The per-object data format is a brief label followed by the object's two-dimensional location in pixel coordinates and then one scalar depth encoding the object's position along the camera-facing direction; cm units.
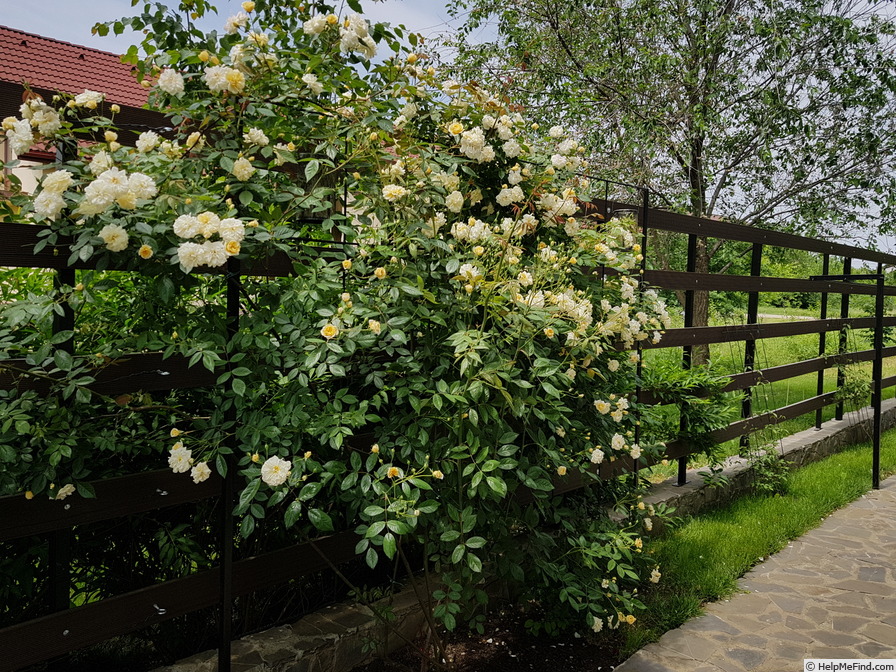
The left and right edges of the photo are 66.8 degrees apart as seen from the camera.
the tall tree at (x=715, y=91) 755
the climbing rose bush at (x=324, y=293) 182
